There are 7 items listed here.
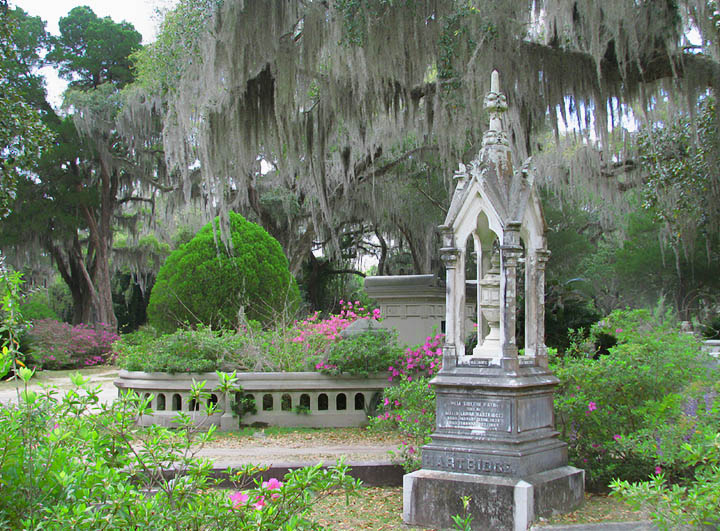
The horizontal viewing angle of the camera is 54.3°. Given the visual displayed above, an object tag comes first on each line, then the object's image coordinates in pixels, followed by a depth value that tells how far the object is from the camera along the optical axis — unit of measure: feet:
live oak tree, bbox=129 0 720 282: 34.55
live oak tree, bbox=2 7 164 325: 80.12
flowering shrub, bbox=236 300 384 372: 34.86
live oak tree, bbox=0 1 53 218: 42.75
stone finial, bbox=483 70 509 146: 20.40
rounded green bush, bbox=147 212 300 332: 46.93
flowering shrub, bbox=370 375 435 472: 21.43
